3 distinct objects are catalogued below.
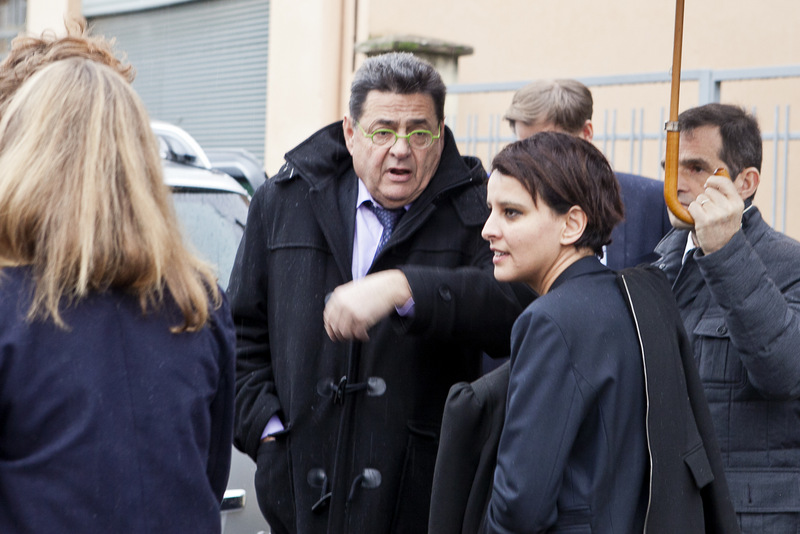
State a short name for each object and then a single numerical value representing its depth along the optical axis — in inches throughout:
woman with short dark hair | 83.6
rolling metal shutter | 429.4
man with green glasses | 116.8
